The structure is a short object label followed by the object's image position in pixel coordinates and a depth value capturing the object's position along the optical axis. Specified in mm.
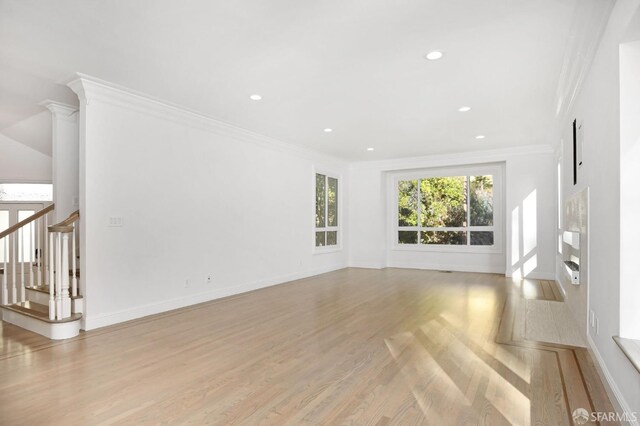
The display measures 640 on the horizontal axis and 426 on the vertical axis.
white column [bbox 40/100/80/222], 4750
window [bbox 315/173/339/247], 8055
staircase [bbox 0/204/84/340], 3650
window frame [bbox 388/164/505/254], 7930
